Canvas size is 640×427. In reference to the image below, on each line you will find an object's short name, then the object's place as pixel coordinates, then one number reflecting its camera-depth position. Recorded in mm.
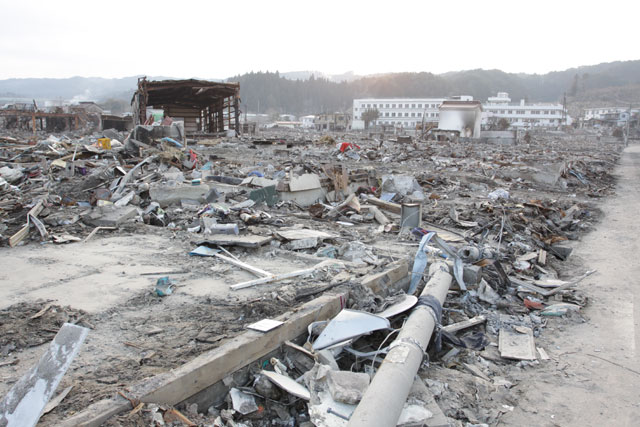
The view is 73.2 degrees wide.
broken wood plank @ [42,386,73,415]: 2474
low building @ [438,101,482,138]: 47188
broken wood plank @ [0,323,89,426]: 2205
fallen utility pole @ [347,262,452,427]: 2697
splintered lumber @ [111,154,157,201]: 8659
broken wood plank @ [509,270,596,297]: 5922
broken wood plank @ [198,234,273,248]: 6105
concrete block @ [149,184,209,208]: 8742
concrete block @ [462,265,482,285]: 5812
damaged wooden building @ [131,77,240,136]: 21531
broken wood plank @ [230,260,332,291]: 4707
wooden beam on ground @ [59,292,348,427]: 2438
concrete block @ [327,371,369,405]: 2979
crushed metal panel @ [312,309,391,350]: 3680
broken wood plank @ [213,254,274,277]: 5082
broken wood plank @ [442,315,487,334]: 4646
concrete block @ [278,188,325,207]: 9562
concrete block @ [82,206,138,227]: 7016
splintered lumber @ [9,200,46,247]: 5935
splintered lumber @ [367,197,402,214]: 9805
